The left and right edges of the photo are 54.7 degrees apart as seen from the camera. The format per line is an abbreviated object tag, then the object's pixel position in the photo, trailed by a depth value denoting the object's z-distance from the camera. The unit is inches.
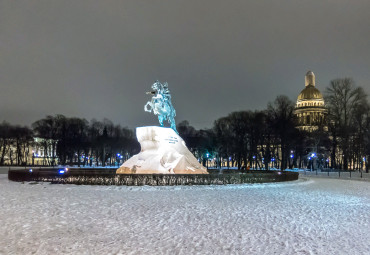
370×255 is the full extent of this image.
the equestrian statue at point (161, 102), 1199.6
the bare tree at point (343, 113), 2284.7
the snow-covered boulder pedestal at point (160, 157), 1080.2
